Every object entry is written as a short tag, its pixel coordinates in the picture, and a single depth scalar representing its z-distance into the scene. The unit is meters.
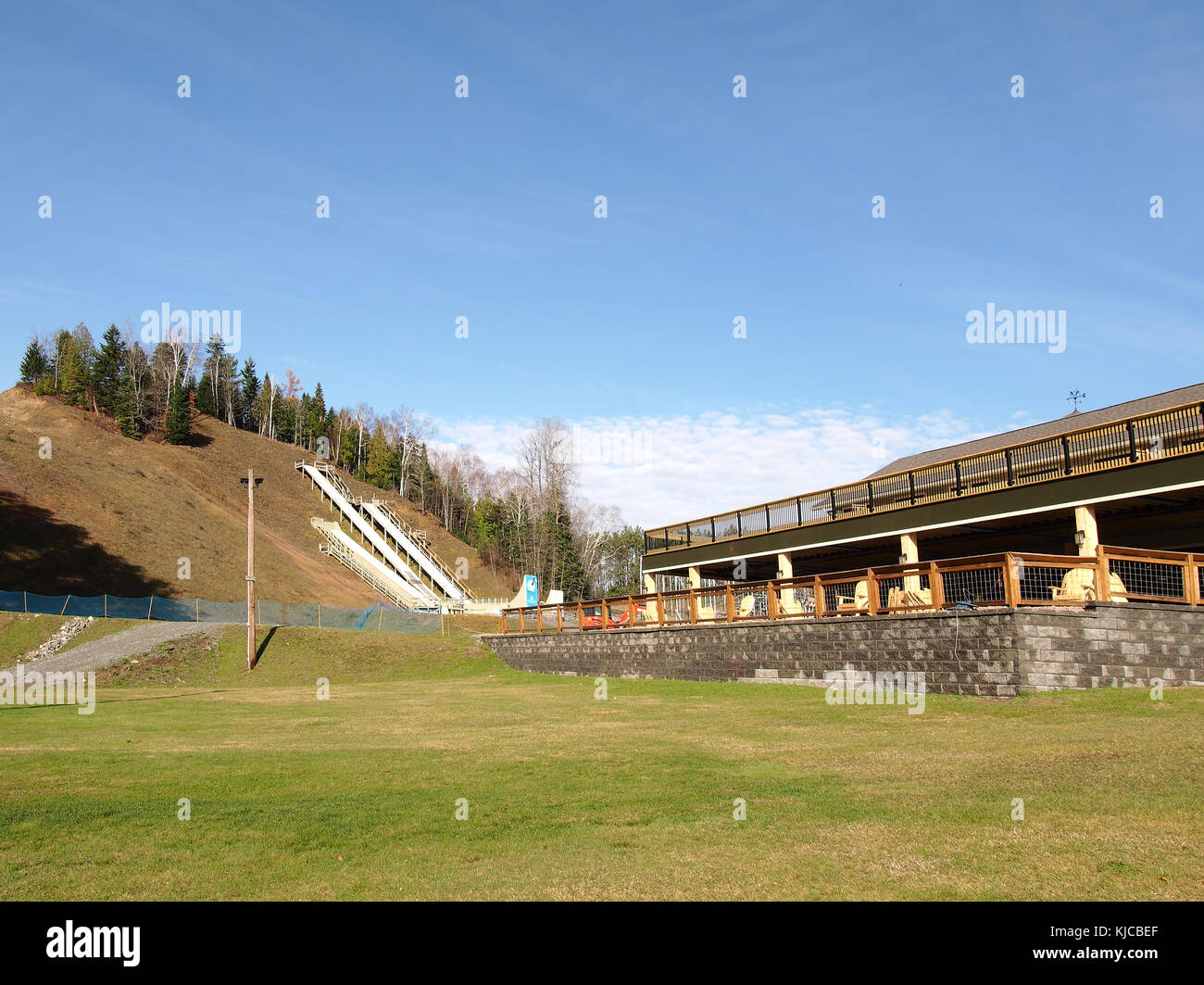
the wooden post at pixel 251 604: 30.95
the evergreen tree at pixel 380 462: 110.94
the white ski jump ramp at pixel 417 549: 77.81
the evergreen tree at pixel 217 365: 110.00
